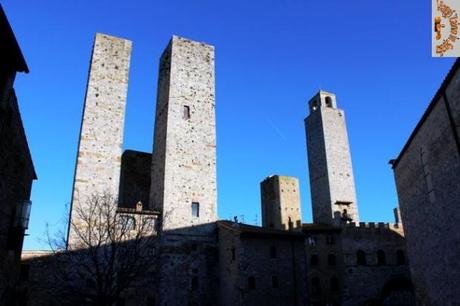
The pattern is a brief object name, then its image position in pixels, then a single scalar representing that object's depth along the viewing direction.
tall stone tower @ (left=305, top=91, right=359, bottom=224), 40.59
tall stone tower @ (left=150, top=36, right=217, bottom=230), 27.66
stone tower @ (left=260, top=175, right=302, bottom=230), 43.97
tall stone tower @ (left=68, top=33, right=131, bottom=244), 25.92
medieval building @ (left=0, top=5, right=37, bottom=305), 9.66
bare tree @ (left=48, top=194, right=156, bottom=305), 20.23
